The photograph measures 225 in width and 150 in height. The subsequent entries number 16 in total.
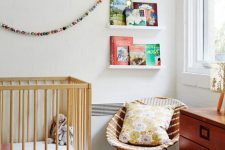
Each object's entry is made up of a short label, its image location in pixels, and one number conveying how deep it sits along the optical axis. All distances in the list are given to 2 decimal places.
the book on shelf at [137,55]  2.79
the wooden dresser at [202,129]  1.58
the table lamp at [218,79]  1.85
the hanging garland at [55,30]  2.49
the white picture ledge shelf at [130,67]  2.71
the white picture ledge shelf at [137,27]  2.71
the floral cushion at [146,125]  2.35
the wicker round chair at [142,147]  2.26
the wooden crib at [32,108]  2.28
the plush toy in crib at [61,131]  2.39
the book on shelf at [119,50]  2.75
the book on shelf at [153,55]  2.85
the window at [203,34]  2.50
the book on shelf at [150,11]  2.82
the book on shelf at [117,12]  2.75
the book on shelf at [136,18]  2.77
